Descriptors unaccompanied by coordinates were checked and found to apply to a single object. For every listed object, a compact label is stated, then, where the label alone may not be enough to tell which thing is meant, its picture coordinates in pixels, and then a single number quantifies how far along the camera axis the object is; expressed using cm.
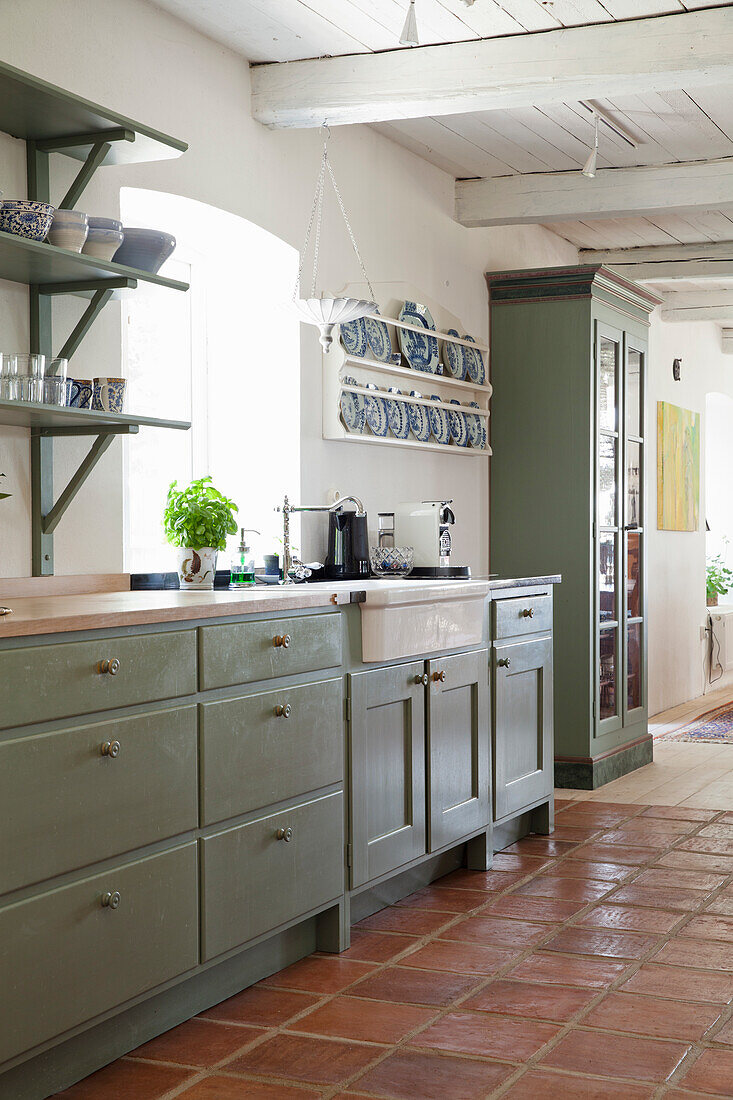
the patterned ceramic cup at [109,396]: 292
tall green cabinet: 534
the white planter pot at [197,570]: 340
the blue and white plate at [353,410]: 429
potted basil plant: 341
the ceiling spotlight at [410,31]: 302
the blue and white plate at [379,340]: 446
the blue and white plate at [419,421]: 476
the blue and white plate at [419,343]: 474
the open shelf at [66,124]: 265
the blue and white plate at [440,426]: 496
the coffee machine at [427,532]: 440
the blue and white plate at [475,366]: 528
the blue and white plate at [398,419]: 461
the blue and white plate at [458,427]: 514
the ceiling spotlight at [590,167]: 417
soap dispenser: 367
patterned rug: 669
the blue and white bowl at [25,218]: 260
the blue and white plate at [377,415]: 446
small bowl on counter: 423
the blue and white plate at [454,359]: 509
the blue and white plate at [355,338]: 428
